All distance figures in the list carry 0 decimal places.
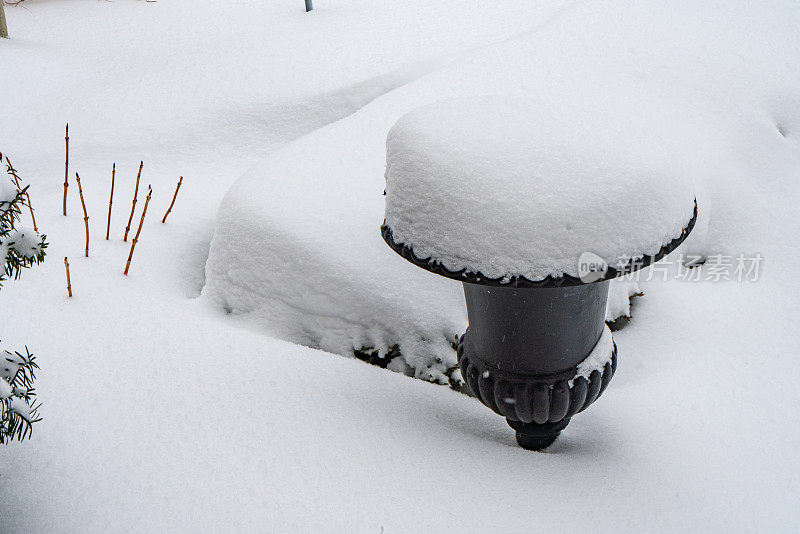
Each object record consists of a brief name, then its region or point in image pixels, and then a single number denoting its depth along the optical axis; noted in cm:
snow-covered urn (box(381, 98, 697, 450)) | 122
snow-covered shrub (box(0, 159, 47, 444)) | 116
